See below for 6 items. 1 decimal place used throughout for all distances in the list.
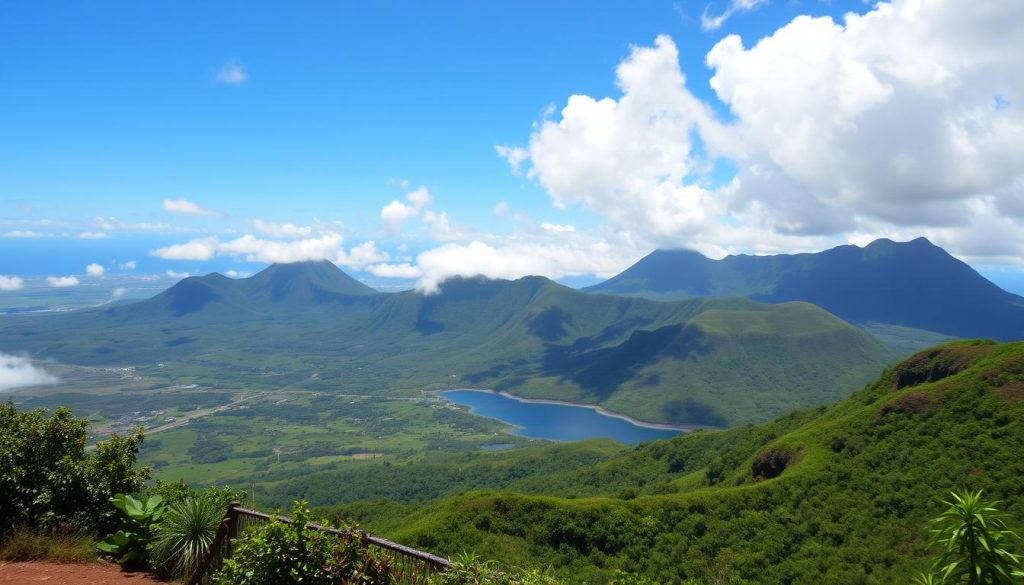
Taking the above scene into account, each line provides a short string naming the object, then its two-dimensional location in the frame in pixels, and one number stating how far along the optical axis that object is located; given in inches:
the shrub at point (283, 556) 440.8
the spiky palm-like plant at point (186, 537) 620.7
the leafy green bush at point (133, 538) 672.4
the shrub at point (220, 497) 668.9
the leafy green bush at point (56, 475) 735.1
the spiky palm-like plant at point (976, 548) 452.4
